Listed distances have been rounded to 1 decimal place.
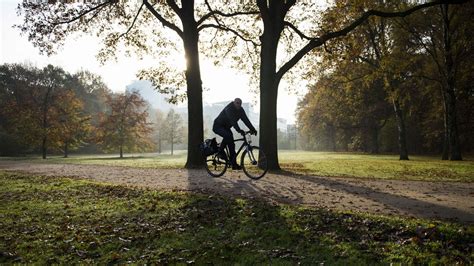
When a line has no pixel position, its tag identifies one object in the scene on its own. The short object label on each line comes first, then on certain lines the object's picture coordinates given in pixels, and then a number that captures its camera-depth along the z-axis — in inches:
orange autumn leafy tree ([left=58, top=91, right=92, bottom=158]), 1676.8
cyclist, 411.8
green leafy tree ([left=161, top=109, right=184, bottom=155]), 2657.5
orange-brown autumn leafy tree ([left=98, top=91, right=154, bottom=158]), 1771.7
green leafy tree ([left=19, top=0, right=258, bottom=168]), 643.5
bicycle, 435.8
